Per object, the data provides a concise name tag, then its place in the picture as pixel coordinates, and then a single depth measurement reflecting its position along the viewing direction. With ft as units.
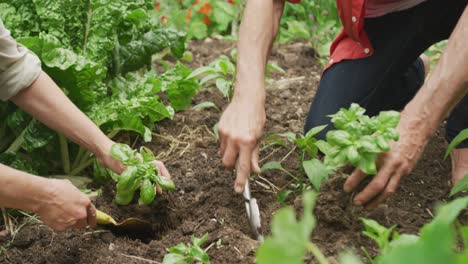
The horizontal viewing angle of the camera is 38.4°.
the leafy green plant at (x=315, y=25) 13.64
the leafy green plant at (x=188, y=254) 6.15
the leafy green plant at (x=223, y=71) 9.95
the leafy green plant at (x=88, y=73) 8.57
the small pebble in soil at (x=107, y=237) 7.66
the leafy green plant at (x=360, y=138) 5.93
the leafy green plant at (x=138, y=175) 7.53
